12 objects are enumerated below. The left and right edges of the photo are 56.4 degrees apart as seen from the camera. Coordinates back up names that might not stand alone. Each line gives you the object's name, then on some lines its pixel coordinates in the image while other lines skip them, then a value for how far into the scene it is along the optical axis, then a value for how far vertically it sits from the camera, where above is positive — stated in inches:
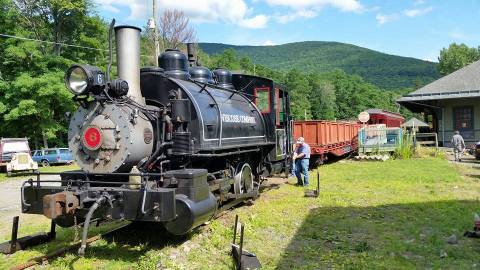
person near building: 814.1 -44.7
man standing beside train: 506.9 -39.1
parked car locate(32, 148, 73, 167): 1125.1 -56.7
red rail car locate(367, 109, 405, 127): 1504.7 +16.8
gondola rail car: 712.4 -19.6
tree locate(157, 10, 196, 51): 1712.6 +381.8
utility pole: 922.1 +213.4
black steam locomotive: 237.9 -9.9
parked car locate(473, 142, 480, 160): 807.7 -56.2
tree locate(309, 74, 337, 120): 3742.6 +216.5
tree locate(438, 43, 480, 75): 2797.7 +404.3
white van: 867.4 -41.7
